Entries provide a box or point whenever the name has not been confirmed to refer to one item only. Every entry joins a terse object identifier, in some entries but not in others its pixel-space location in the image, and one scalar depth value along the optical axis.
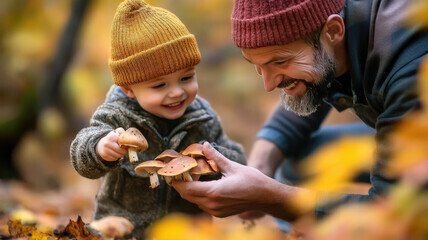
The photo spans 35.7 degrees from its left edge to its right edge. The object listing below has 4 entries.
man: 2.85
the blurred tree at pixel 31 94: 7.28
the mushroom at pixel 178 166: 2.75
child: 3.11
